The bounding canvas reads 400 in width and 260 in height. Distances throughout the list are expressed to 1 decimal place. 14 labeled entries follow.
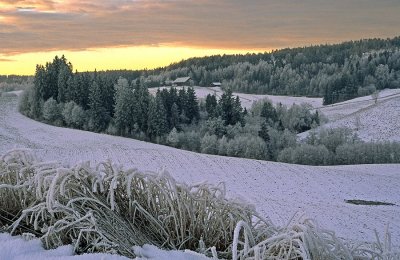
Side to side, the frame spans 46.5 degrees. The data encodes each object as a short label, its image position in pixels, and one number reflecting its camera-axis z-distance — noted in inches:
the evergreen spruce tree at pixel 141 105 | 2652.6
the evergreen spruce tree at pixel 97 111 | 2704.2
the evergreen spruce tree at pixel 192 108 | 2992.1
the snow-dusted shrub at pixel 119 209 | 87.5
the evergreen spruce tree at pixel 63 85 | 2910.9
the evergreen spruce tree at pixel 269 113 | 3085.6
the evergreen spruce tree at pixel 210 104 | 2970.0
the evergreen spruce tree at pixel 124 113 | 2628.0
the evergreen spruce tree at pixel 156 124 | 2593.5
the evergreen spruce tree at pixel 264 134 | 2571.4
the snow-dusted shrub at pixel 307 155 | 2241.6
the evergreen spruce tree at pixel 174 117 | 2800.2
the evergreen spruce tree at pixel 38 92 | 2945.4
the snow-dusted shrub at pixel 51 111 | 2778.1
